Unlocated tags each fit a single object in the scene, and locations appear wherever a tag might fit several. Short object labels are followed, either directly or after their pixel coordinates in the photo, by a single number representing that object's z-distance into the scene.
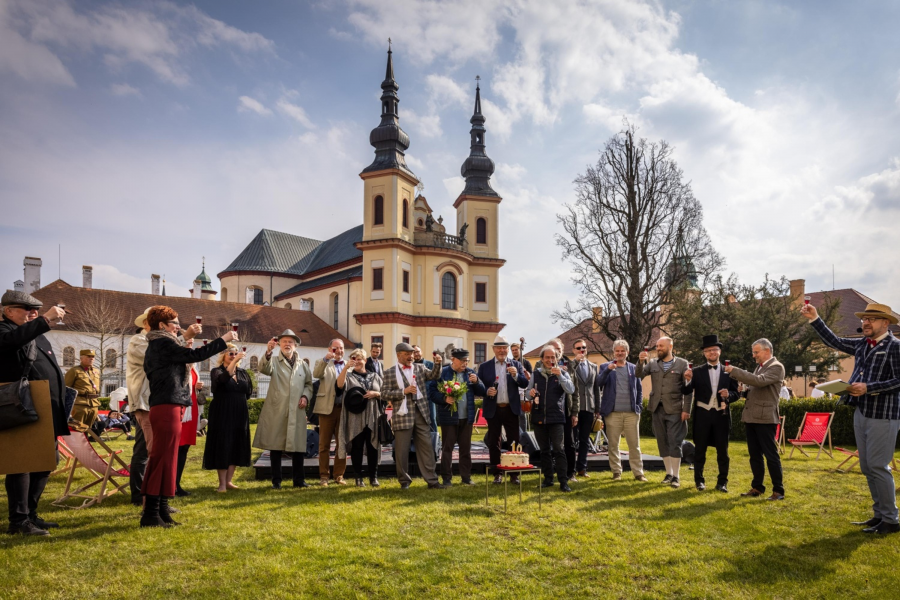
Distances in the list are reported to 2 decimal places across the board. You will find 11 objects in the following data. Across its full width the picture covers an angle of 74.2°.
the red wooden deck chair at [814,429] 12.94
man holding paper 6.16
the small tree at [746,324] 22.95
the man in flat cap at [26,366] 5.30
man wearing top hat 8.62
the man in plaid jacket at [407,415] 8.81
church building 40.12
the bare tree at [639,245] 26.55
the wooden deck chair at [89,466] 7.00
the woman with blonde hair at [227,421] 8.02
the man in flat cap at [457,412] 8.93
